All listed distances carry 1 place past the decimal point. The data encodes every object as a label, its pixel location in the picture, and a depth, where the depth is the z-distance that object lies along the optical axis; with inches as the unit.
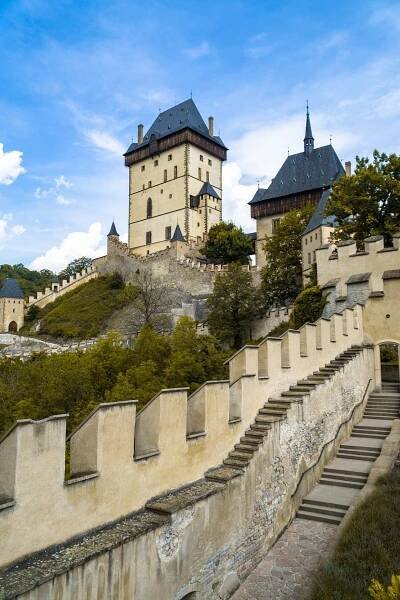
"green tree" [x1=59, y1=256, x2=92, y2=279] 3161.9
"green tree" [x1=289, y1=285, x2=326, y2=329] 713.8
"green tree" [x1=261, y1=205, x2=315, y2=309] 1371.8
